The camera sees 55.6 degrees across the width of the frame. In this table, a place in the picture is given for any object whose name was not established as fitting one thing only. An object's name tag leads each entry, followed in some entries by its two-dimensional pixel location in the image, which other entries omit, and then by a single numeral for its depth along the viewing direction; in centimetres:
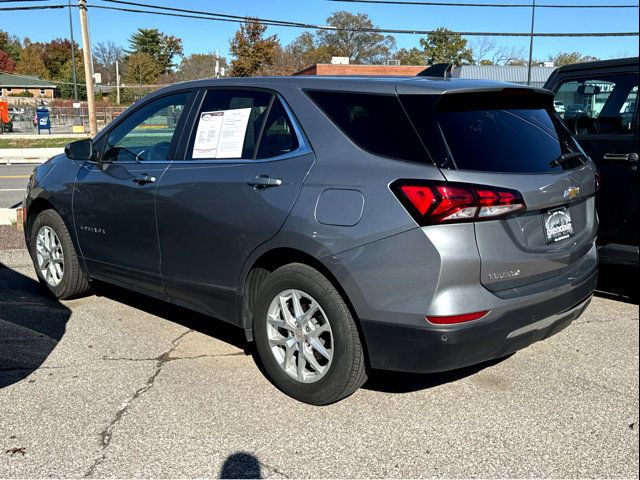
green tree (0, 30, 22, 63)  10262
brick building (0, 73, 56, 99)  8444
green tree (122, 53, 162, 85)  8562
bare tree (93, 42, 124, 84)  10344
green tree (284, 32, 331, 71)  7841
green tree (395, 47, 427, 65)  7350
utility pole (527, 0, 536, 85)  3183
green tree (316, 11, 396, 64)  7986
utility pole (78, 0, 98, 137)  2336
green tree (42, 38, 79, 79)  10025
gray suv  291
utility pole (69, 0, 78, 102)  4520
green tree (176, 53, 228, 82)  9100
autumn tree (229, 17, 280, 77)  5272
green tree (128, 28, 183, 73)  9588
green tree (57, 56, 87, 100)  7979
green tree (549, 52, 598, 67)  7131
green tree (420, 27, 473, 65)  6714
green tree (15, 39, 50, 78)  9894
